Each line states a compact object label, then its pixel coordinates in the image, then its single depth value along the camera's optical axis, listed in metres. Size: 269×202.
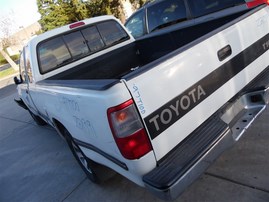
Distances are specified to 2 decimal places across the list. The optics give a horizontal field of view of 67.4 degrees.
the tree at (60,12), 17.10
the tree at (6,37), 22.05
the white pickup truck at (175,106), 1.41
